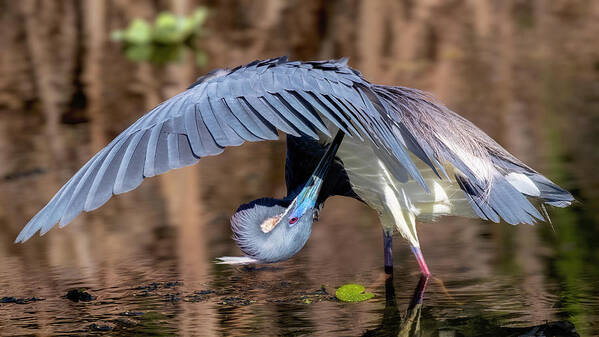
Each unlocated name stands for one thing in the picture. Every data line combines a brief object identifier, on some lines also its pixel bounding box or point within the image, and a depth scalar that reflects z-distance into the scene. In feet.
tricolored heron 22.17
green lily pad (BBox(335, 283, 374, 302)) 27.12
